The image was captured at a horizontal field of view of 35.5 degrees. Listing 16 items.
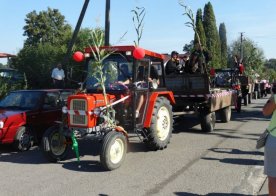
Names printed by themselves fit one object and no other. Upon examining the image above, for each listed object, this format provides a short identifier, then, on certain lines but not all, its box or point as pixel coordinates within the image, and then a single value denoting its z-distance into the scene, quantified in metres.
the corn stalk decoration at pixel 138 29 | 8.52
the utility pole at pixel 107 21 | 18.11
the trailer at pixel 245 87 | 21.12
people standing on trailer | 13.02
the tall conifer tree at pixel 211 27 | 57.22
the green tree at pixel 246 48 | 78.62
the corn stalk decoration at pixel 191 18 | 11.79
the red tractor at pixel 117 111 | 7.88
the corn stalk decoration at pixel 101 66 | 8.01
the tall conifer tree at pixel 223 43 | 64.31
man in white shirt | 17.34
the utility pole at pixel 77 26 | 19.79
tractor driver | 8.70
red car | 9.54
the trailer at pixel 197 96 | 11.82
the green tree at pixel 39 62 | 22.53
